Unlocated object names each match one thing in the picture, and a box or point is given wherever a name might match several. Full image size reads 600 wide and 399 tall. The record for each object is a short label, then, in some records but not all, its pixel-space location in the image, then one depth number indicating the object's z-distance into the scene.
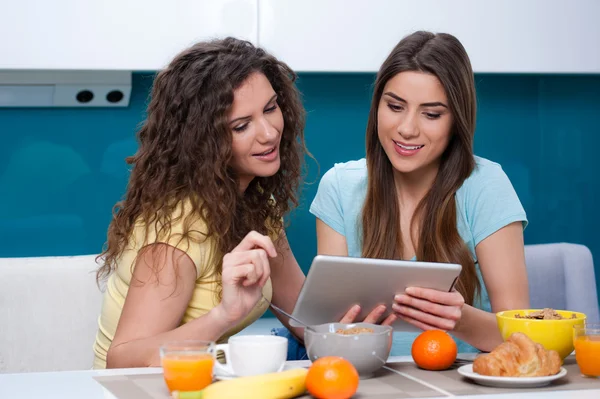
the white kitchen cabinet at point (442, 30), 2.46
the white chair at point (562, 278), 2.61
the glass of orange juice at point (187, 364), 1.17
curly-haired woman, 1.57
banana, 1.15
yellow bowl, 1.38
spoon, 1.37
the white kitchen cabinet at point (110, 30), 2.33
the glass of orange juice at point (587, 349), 1.30
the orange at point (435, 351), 1.39
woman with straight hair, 1.92
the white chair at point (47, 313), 2.02
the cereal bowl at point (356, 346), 1.30
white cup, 1.25
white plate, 1.25
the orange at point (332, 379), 1.16
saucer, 1.27
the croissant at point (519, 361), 1.26
